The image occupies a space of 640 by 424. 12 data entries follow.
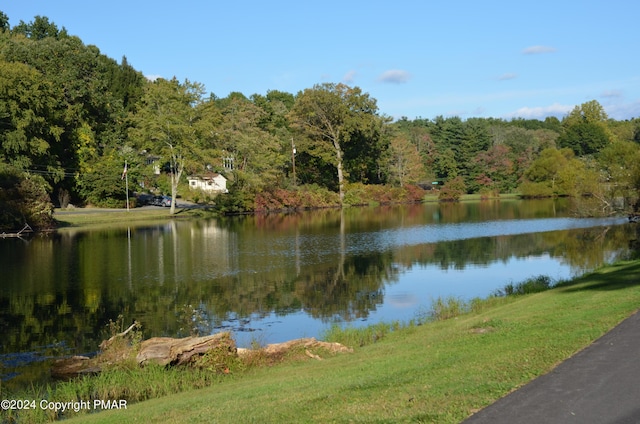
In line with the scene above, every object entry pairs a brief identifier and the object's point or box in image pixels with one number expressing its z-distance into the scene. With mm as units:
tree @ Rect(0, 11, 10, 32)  104500
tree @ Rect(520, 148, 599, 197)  103250
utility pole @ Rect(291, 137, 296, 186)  93400
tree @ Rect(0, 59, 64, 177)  59625
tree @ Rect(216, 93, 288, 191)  79375
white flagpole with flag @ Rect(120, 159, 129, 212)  69500
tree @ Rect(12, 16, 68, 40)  108175
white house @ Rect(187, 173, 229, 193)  87406
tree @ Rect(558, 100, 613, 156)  130875
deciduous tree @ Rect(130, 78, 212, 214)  69312
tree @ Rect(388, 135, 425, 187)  107625
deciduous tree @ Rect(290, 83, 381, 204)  91875
